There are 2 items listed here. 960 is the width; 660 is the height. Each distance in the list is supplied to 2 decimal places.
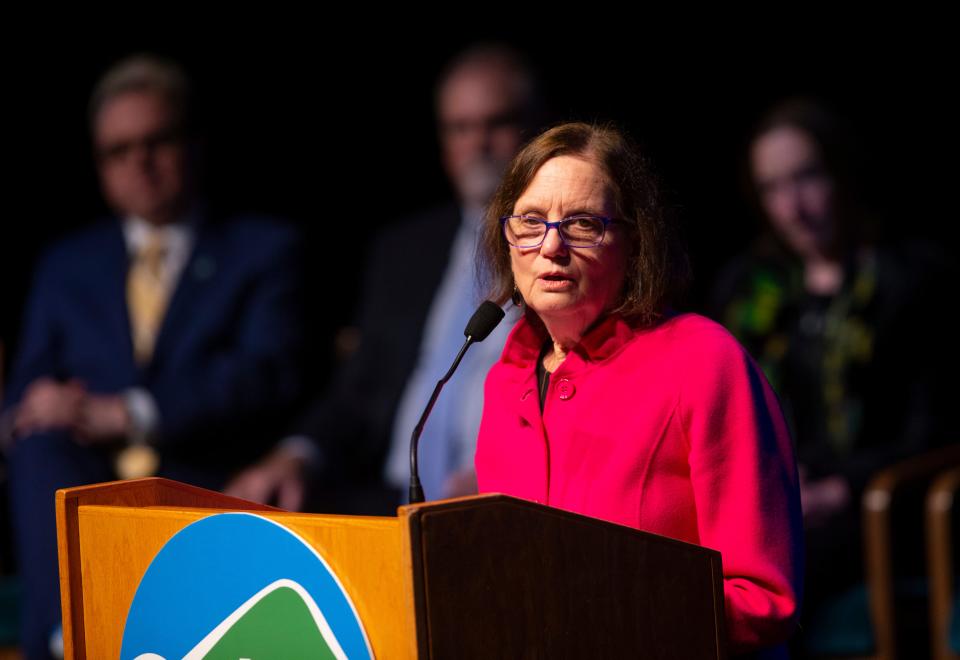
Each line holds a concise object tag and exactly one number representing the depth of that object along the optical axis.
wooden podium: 5.31
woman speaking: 5.51
